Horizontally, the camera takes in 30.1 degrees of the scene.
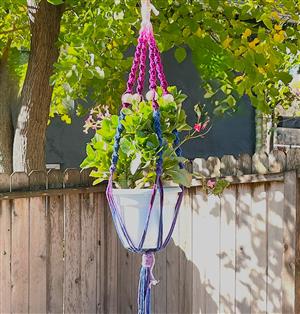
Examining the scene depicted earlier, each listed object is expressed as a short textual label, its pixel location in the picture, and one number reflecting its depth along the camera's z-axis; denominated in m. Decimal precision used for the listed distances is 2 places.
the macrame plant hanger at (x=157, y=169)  1.54
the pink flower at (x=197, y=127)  2.11
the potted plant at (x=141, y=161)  1.58
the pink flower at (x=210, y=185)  2.82
